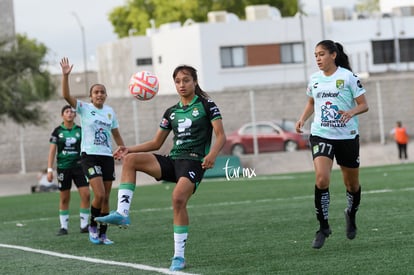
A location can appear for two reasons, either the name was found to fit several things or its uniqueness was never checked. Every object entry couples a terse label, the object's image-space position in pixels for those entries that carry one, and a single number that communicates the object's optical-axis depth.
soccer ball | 13.02
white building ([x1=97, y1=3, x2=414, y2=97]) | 74.25
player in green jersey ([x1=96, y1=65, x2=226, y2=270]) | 11.28
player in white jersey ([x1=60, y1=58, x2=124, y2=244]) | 15.07
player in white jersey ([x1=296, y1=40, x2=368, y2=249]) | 12.09
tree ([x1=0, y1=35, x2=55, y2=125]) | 45.16
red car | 46.62
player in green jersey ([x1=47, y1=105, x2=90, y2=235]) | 17.34
